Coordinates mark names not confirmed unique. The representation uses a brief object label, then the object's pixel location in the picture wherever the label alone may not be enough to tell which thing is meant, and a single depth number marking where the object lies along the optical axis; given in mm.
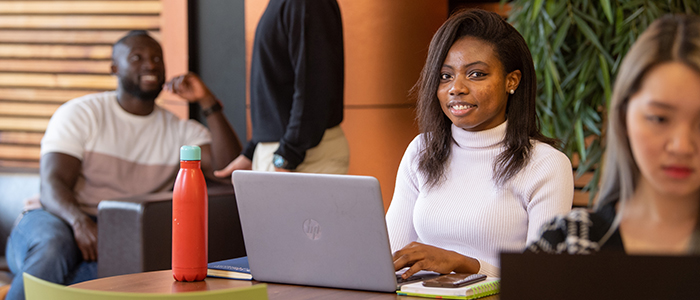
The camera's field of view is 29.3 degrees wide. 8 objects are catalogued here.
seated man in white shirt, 3625
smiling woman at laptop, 2708
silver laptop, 2355
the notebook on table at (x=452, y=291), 2339
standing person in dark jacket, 3502
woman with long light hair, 1889
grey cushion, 3376
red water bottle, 2464
